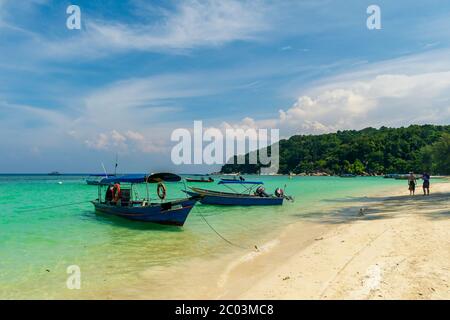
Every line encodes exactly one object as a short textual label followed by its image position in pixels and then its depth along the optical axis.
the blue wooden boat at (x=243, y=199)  29.50
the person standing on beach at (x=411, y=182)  32.33
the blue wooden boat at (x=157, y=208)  17.70
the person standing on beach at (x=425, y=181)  29.89
